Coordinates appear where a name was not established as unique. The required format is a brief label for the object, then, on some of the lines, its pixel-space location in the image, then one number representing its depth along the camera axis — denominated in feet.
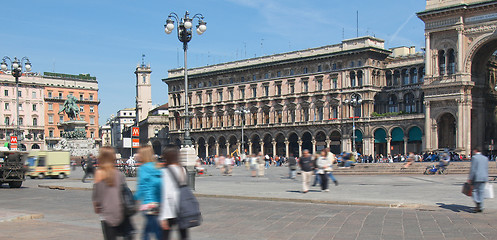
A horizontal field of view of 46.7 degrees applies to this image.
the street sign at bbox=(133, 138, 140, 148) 93.28
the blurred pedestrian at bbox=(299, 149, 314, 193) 65.82
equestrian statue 225.97
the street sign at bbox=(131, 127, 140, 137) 96.32
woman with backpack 24.34
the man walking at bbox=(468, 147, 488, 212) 44.80
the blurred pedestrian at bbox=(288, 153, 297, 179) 97.25
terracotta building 354.74
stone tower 410.93
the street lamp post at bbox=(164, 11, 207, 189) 84.48
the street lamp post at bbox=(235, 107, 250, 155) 261.85
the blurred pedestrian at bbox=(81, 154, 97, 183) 103.35
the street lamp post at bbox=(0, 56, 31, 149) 126.21
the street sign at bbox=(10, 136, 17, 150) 128.77
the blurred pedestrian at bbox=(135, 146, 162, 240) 25.31
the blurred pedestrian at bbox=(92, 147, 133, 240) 24.43
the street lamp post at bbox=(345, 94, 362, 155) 189.05
